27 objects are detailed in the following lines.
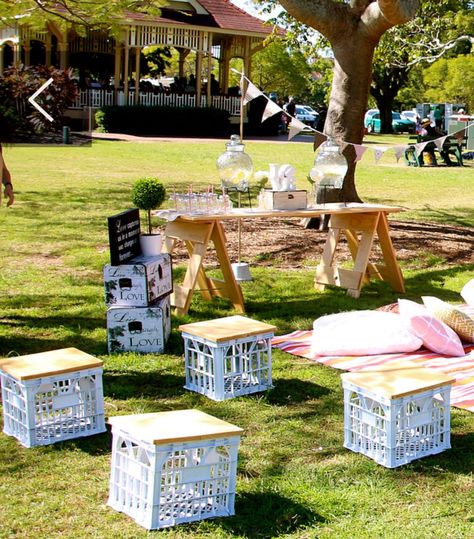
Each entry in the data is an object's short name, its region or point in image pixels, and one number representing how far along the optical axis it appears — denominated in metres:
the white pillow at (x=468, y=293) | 7.71
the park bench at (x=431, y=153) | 22.19
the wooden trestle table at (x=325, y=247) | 7.21
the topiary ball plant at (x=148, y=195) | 6.81
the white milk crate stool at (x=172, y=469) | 3.65
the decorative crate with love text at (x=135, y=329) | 6.18
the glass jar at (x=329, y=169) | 8.02
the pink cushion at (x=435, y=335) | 6.39
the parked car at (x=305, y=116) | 48.31
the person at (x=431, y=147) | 22.23
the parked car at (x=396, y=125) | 47.04
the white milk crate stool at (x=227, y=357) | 5.27
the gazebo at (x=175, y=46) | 30.83
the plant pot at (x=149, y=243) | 6.53
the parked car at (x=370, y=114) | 47.91
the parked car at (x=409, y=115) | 51.34
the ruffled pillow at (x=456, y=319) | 6.65
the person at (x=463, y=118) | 26.03
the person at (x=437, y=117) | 28.46
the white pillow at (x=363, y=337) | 6.35
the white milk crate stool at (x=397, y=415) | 4.35
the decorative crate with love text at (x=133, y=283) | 6.13
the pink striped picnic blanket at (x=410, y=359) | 5.90
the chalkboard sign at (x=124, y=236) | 6.09
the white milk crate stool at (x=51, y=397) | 4.48
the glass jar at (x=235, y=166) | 7.61
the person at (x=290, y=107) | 35.31
